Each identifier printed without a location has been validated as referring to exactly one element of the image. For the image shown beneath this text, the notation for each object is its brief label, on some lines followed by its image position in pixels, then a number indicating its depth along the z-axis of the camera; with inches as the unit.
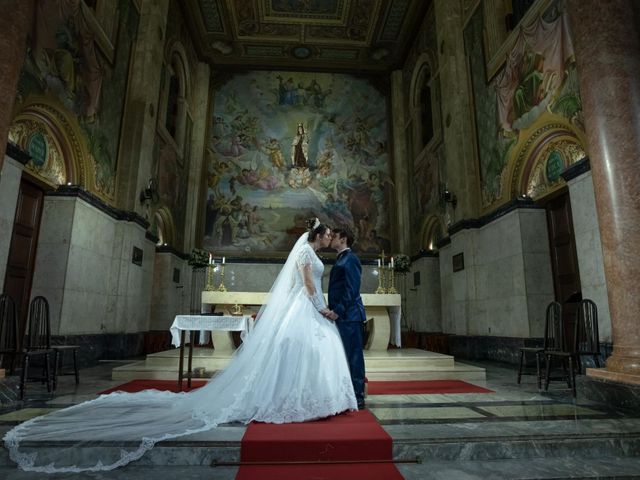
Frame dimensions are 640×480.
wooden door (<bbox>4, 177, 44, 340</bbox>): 279.4
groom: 167.9
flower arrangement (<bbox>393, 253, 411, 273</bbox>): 412.2
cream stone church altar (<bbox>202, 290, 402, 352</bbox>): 325.7
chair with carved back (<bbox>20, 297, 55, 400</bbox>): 179.2
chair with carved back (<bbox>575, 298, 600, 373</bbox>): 195.3
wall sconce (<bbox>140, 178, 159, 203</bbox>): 415.8
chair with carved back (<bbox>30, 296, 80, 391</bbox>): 201.8
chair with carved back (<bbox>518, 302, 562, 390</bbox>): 215.6
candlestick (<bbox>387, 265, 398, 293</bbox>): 362.9
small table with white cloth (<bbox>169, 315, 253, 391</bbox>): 212.7
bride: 118.1
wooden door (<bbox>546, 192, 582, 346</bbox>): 308.3
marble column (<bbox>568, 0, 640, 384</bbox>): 175.5
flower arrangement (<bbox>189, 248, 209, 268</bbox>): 381.9
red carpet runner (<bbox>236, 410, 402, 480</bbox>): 109.9
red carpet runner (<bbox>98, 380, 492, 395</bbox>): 214.0
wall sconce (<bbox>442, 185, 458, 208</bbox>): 437.1
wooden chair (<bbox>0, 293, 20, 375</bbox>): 179.5
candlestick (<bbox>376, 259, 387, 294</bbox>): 369.2
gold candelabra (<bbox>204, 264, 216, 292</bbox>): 346.7
